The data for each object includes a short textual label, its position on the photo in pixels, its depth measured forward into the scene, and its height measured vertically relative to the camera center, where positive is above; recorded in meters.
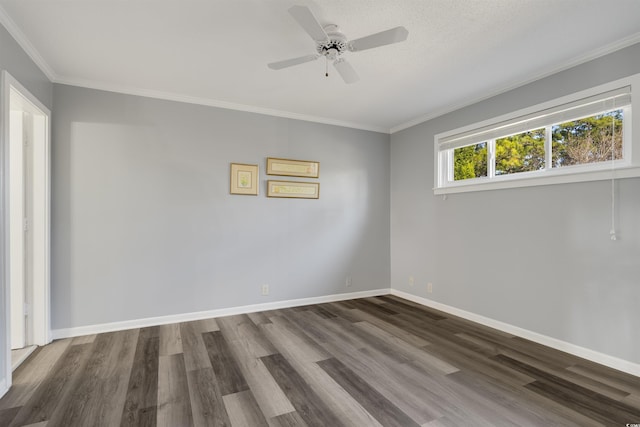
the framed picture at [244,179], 3.69 +0.44
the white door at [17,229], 2.61 -0.13
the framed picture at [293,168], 3.90 +0.63
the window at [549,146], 2.43 +0.69
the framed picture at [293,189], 3.91 +0.34
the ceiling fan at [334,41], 1.79 +1.17
